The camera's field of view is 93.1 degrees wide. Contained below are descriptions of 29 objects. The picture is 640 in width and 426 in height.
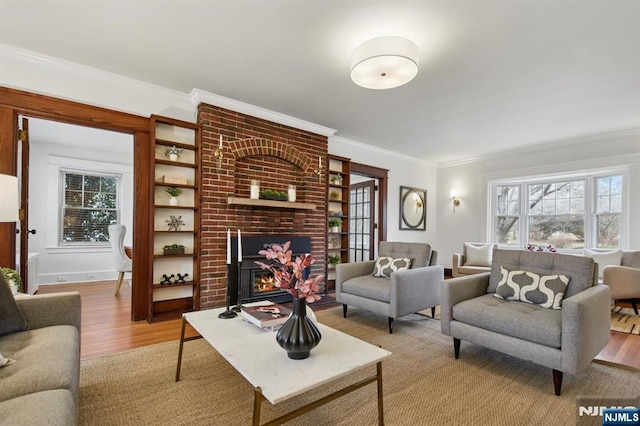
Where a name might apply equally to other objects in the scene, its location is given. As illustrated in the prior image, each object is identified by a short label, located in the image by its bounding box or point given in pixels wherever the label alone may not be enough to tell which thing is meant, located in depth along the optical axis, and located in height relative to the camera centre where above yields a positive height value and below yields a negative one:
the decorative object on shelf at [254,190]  3.79 +0.27
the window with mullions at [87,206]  5.47 +0.07
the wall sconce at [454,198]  6.52 +0.34
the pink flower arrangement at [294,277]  1.48 -0.33
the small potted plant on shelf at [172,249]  3.35 -0.42
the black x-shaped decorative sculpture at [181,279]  3.38 -0.78
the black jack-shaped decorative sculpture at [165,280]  3.34 -0.77
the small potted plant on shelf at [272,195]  3.92 +0.22
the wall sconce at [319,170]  4.46 +0.63
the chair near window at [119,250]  4.50 -0.59
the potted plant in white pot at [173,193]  3.36 +0.20
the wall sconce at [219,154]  3.45 +0.66
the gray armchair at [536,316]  1.89 -0.73
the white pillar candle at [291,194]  4.13 +0.25
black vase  1.43 -0.58
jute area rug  1.67 -1.13
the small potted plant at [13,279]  2.08 -0.49
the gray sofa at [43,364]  1.00 -0.66
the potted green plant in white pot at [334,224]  4.95 -0.19
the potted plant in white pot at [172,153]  3.41 +0.65
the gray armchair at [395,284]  2.97 -0.76
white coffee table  1.22 -0.71
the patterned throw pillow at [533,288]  2.32 -0.59
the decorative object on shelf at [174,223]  3.42 -0.14
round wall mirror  6.20 +0.10
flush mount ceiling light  2.22 +1.15
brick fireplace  3.52 +0.42
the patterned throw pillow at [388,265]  3.41 -0.60
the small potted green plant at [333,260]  4.95 -0.78
